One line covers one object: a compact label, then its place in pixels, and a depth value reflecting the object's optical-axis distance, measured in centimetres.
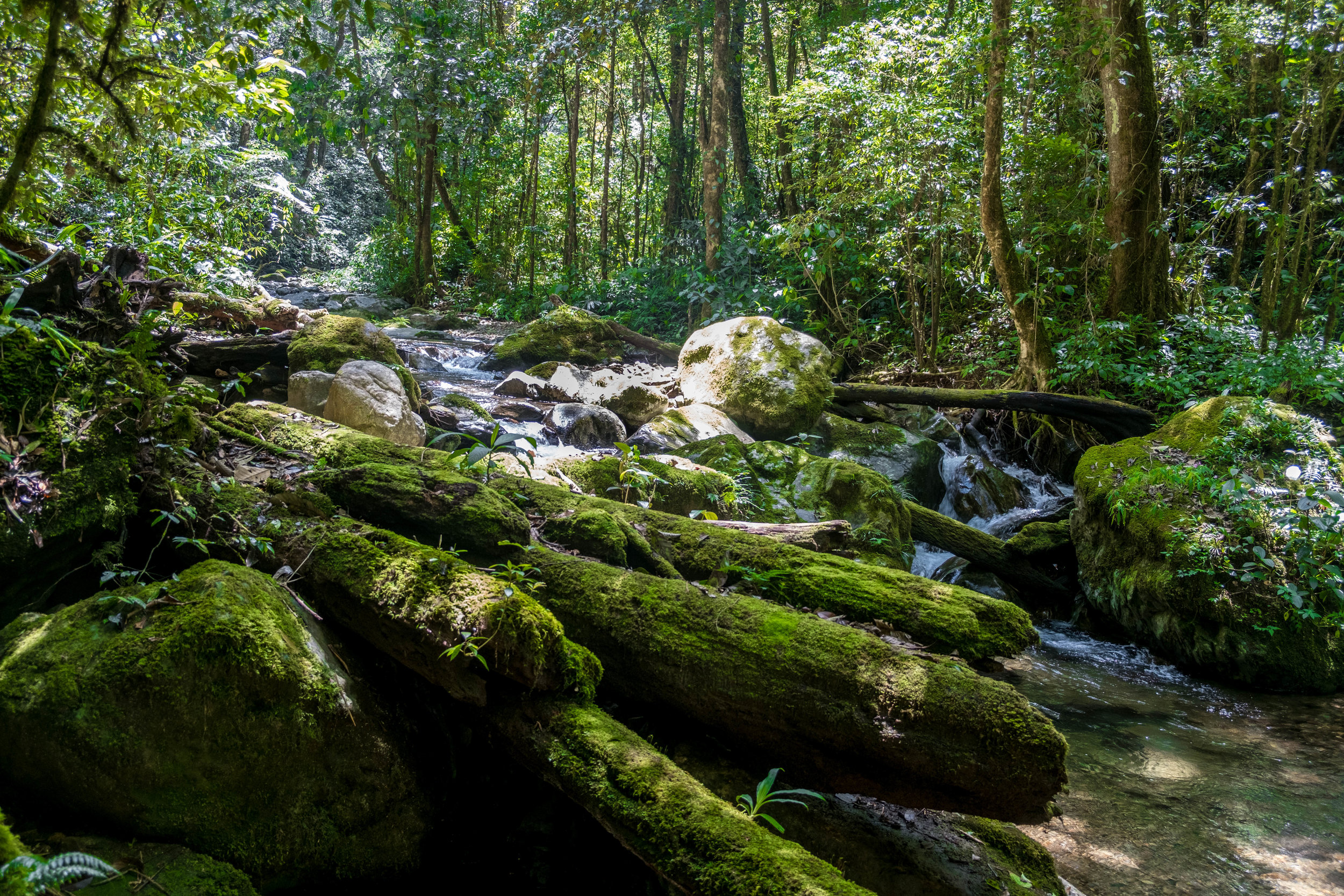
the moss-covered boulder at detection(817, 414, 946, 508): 835
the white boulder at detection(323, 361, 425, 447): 568
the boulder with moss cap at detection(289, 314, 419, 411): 703
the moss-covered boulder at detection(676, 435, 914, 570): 580
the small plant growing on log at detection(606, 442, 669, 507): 480
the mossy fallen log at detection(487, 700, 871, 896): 187
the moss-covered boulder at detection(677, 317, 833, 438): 841
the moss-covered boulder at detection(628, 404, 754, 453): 708
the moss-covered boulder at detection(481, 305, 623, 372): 1200
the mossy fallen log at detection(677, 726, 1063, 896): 249
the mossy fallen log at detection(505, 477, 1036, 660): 319
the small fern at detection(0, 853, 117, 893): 123
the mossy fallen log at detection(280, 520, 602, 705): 231
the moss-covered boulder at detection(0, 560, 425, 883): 197
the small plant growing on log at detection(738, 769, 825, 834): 221
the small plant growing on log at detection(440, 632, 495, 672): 222
